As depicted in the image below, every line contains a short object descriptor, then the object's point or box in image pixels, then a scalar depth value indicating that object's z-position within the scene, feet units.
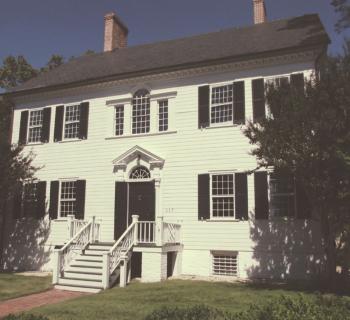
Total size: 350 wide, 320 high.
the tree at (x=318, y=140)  34.94
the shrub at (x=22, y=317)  19.78
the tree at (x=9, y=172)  51.98
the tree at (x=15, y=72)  104.88
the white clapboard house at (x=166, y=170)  45.24
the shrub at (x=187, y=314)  21.40
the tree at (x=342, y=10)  56.95
